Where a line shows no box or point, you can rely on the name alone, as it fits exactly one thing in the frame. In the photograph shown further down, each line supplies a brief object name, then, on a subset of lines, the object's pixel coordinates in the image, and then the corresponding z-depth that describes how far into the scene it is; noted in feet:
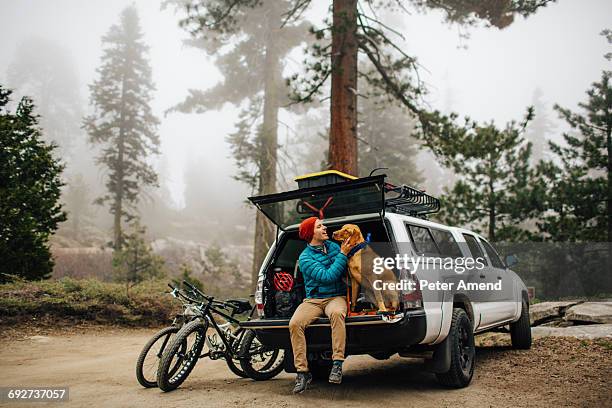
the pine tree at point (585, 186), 58.80
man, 16.14
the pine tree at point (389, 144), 85.92
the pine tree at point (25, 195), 39.63
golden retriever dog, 16.47
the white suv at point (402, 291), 15.81
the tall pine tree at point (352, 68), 35.60
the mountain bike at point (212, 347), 19.03
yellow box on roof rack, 23.30
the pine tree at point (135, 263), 59.67
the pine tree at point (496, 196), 59.11
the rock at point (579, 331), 25.86
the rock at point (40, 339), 33.71
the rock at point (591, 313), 29.81
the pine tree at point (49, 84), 198.08
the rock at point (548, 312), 34.12
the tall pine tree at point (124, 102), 88.99
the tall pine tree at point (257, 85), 65.77
